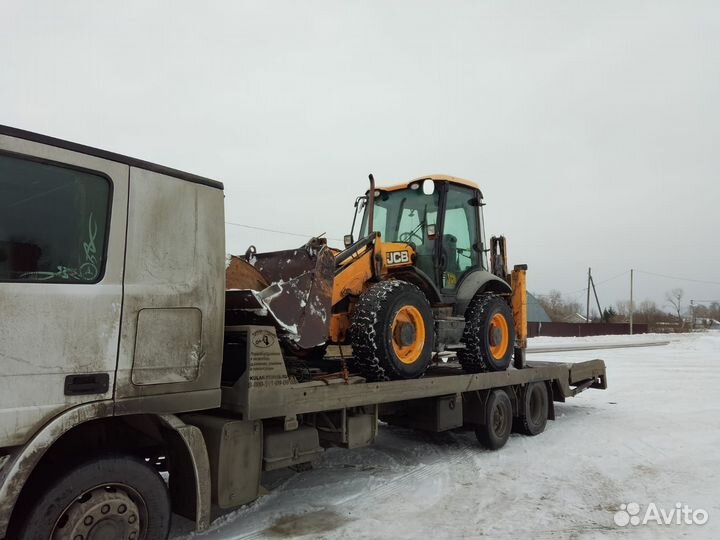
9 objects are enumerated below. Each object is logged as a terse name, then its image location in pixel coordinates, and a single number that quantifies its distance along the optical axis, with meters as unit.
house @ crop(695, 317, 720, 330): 68.11
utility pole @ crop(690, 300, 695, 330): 61.77
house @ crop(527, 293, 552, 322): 54.69
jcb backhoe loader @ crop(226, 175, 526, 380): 4.66
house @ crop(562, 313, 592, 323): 77.06
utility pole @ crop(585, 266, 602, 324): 60.47
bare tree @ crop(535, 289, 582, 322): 75.53
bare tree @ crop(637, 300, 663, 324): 64.94
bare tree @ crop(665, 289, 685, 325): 85.94
